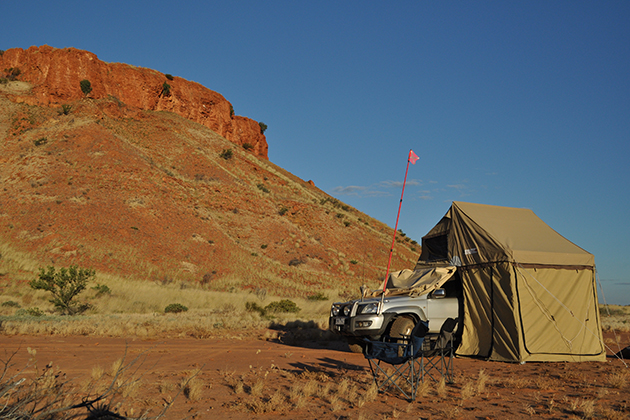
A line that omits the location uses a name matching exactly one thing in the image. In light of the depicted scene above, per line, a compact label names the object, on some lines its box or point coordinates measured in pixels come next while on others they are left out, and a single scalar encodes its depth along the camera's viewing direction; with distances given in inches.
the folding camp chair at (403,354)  252.5
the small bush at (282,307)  846.5
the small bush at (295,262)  1665.8
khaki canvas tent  377.4
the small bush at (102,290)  938.1
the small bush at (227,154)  2399.1
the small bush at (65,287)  749.9
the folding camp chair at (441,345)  275.6
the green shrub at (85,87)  2281.0
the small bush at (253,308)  800.3
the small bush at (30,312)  676.1
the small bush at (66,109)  2117.4
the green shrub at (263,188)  2228.7
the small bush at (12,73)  2368.4
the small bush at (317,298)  1085.3
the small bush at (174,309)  805.2
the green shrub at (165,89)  2696.9
